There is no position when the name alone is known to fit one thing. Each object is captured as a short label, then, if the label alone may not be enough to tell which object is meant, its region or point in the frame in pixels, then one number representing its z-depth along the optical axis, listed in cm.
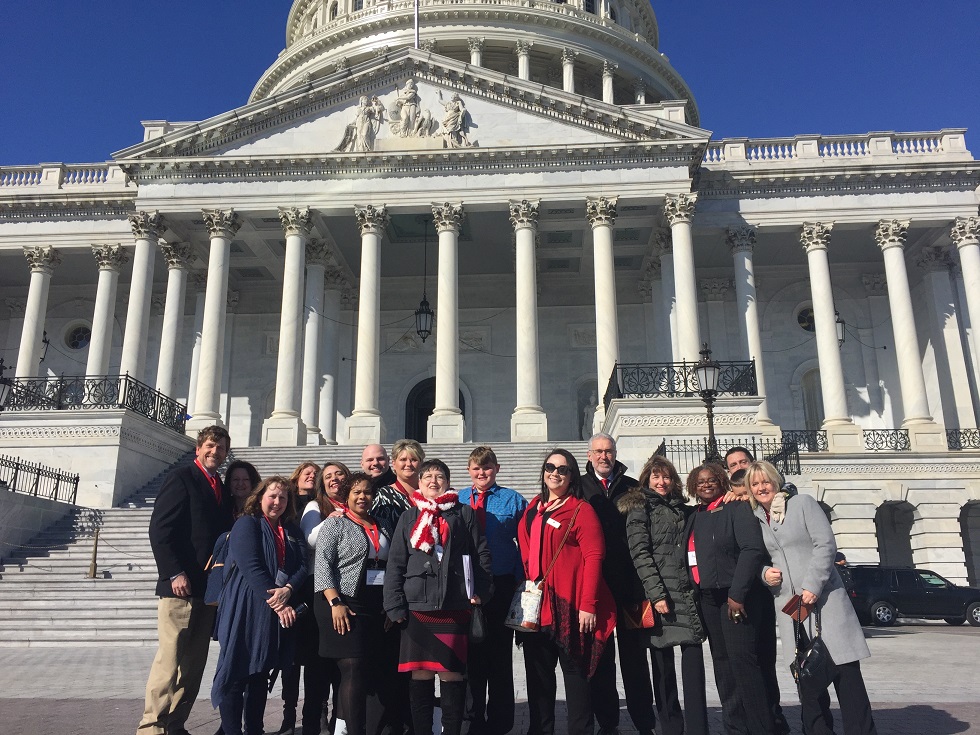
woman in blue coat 604
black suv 1928
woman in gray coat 612
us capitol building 2483
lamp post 1725
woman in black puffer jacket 637
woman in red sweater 612
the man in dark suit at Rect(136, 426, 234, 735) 619
